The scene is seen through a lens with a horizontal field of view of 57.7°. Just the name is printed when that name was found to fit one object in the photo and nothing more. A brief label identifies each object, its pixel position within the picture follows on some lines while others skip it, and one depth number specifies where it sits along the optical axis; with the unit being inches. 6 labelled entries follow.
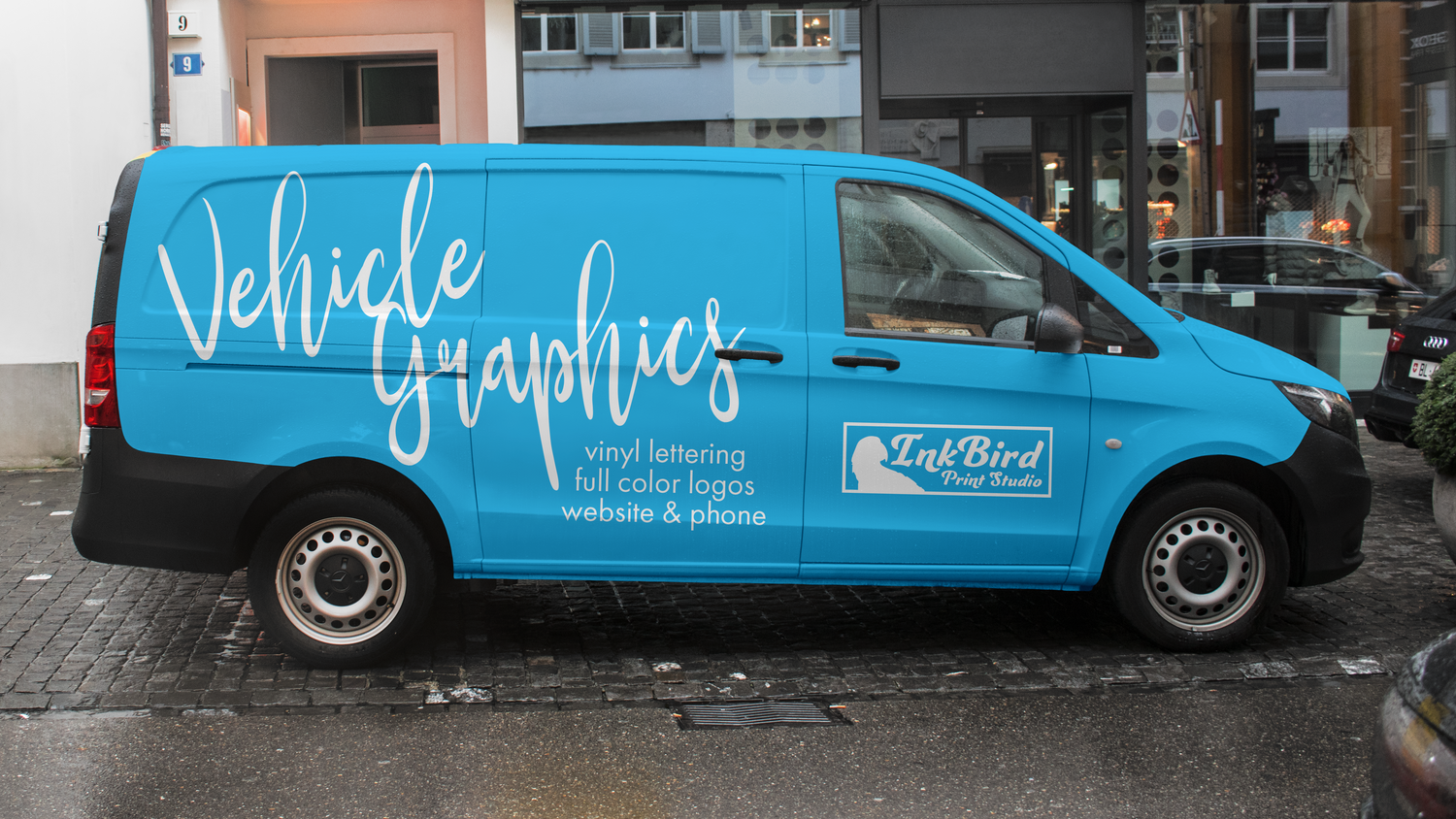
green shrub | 226.4
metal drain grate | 180.4
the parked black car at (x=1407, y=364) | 328.2
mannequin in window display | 484.1
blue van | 194.2
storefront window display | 479.2
